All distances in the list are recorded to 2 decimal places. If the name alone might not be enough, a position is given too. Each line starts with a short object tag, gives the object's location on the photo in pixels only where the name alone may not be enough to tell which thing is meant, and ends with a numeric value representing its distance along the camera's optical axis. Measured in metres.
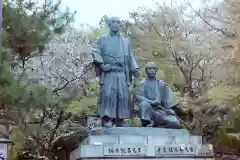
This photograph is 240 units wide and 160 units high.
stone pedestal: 6.66
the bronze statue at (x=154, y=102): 7.39
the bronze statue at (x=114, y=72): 7.43
